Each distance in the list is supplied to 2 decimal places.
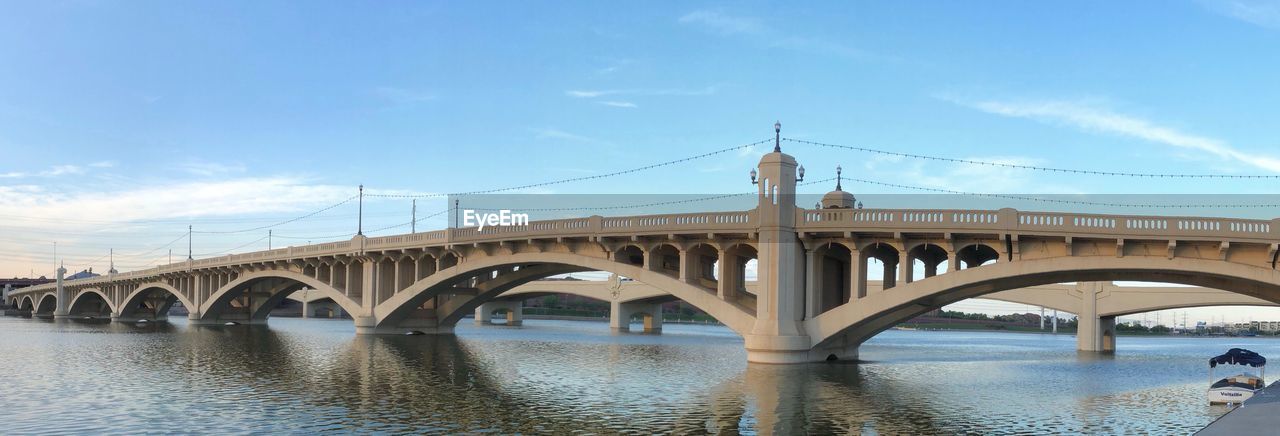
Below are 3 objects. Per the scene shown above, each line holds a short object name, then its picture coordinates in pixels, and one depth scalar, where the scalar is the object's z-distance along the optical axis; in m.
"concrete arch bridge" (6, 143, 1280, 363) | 40.19
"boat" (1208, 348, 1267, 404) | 33.06
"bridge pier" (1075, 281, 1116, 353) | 78.75
